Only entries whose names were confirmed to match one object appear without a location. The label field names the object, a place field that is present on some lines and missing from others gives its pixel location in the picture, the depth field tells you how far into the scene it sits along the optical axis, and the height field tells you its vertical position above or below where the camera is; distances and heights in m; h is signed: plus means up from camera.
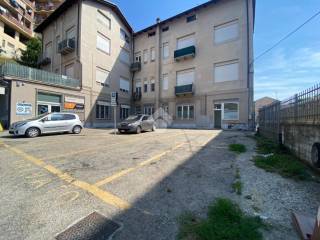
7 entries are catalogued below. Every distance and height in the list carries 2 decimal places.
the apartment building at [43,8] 48.75 +29.22
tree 31.77 +10.98
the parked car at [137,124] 14.41 -0.25
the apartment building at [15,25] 36.31 +19.27
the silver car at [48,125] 10.98 -0.30
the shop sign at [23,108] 15.41 +0.94
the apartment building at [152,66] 19.58 +6.58
